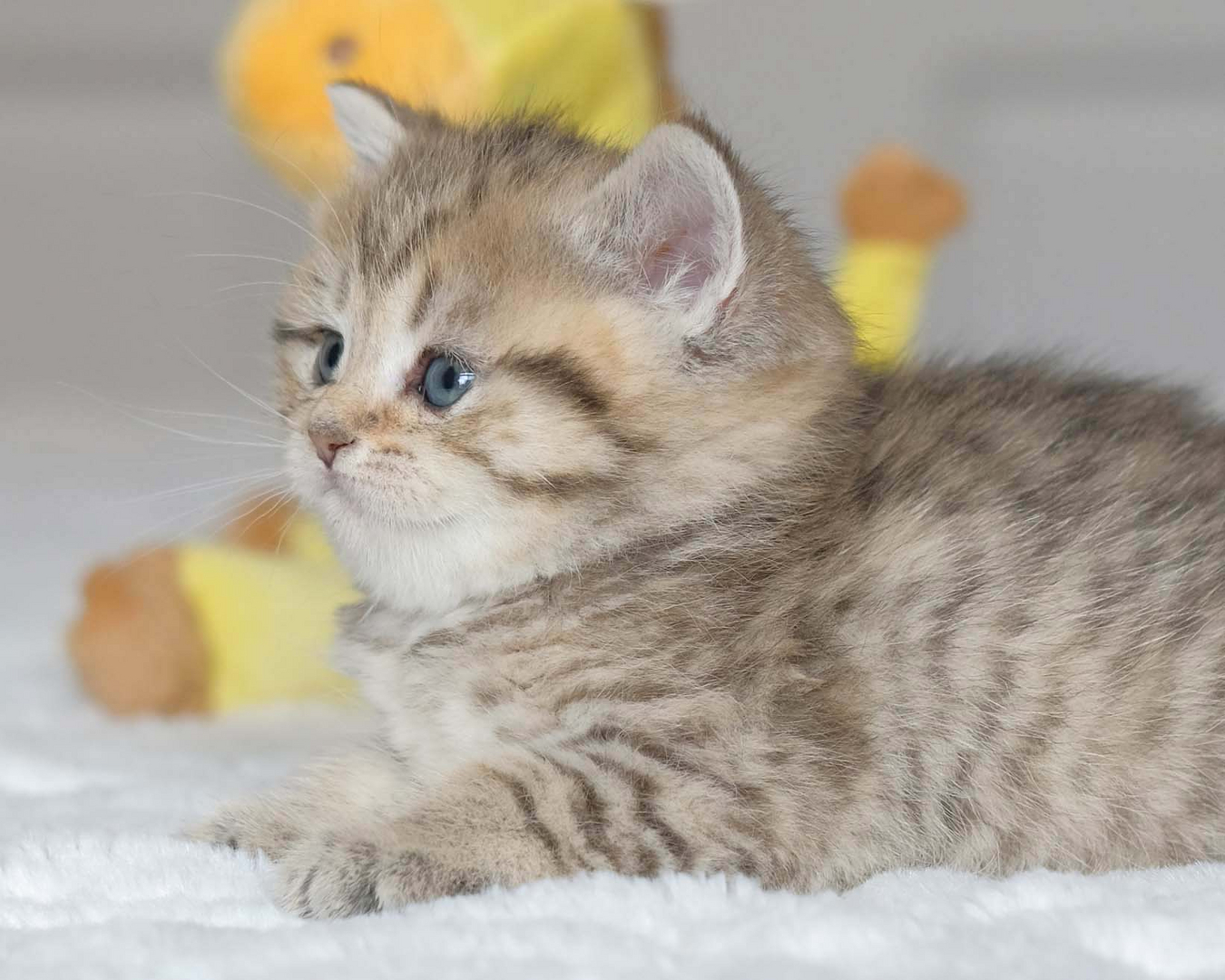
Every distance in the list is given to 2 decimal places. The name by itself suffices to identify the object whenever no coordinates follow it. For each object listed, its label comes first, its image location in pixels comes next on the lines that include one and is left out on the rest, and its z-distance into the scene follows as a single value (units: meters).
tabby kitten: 0.52
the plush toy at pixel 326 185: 0.60
